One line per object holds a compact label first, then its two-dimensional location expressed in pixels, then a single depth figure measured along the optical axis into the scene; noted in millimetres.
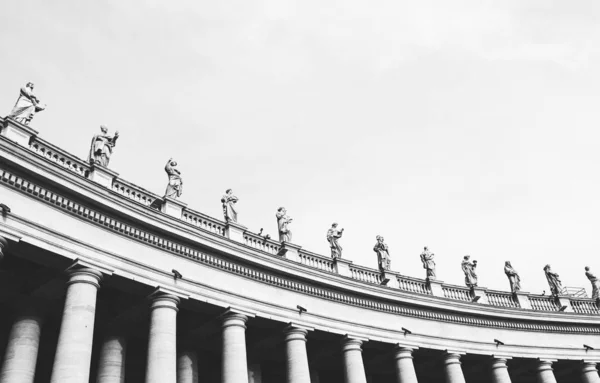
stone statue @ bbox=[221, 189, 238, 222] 35906
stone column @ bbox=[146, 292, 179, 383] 26547
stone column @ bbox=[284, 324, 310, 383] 32750
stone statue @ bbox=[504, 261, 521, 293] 50528
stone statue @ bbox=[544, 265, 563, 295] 52594
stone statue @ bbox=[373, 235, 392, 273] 43875
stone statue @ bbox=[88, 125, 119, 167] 30217
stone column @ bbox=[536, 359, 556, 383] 44812
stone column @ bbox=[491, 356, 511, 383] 43031
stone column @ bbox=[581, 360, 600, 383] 46375
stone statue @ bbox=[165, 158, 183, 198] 33000
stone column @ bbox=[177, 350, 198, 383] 33253
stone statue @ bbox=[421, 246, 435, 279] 46362
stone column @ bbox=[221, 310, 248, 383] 29703
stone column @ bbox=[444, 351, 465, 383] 40656
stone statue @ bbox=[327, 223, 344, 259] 41575
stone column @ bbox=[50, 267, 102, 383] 23156
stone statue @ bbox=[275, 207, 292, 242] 38969
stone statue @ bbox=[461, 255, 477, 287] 48625
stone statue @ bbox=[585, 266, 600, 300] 53978
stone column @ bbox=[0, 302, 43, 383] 25422
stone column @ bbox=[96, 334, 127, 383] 28953
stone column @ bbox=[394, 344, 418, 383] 38062
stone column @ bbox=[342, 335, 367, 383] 35531
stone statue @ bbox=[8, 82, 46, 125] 27328
